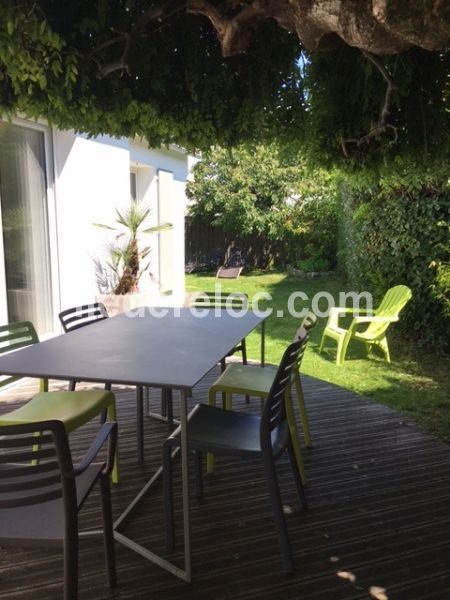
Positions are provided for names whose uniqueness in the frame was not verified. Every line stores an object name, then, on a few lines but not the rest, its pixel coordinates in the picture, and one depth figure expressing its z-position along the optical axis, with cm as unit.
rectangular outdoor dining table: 196
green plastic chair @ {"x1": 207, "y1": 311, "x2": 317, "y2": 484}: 255
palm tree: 647
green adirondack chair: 528
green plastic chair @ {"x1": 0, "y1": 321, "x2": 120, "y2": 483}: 232
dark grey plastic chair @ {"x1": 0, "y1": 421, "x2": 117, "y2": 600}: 141
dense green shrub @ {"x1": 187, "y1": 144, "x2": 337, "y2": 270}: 1232
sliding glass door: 443
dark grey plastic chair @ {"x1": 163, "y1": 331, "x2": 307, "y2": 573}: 200
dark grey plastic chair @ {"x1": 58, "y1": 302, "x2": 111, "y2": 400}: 318
